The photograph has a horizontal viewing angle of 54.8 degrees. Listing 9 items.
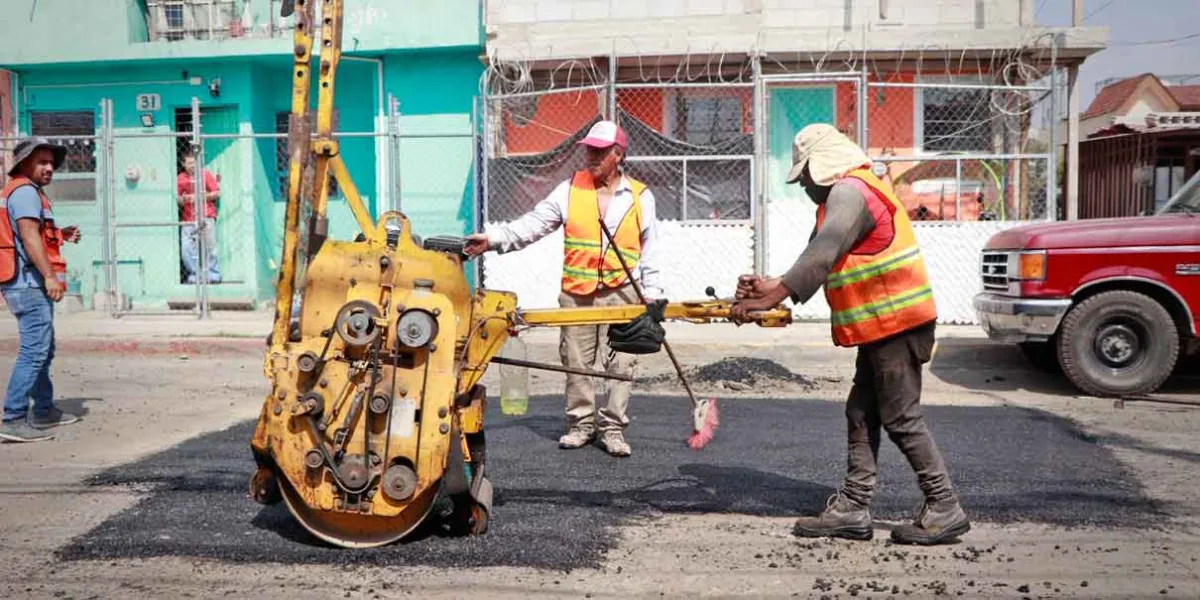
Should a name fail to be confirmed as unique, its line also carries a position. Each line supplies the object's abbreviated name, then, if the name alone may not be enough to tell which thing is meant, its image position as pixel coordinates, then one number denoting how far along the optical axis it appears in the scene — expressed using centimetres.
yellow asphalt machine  468
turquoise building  1565
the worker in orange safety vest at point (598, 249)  673
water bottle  776
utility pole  1366
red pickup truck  926
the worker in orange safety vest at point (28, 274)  743
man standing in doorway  1598
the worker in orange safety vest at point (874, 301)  486
